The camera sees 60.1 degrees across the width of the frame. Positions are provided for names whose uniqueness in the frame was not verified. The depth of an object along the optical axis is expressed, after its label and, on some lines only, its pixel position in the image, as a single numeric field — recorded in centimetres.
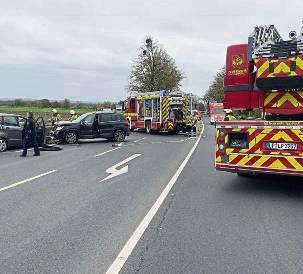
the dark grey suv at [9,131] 1090
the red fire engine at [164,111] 1753
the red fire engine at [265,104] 488
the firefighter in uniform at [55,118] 1490
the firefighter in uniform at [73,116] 1485
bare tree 3501
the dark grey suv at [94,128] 1340
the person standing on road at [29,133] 985
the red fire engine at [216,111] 2959
